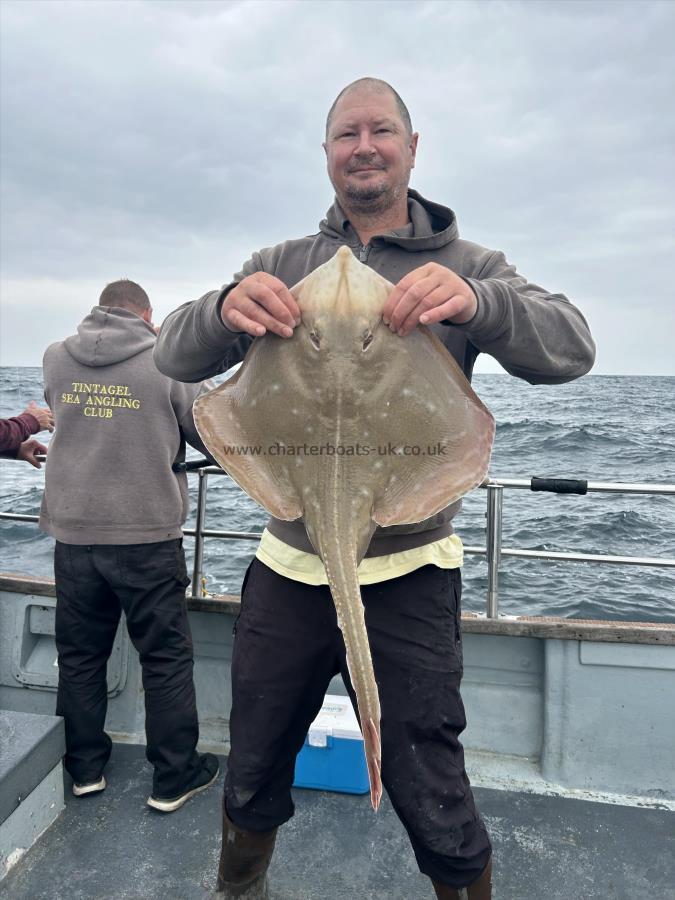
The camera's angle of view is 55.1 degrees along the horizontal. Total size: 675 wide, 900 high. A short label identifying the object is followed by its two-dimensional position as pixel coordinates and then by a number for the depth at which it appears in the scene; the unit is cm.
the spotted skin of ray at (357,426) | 176
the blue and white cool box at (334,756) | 342
